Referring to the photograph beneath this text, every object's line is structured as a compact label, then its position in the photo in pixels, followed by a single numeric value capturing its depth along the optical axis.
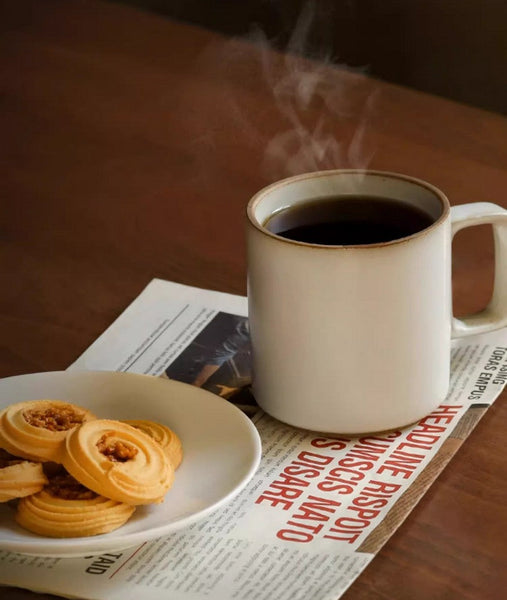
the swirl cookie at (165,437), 0.70
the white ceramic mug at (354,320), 0.72
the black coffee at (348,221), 0.75
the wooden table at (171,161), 0.83
